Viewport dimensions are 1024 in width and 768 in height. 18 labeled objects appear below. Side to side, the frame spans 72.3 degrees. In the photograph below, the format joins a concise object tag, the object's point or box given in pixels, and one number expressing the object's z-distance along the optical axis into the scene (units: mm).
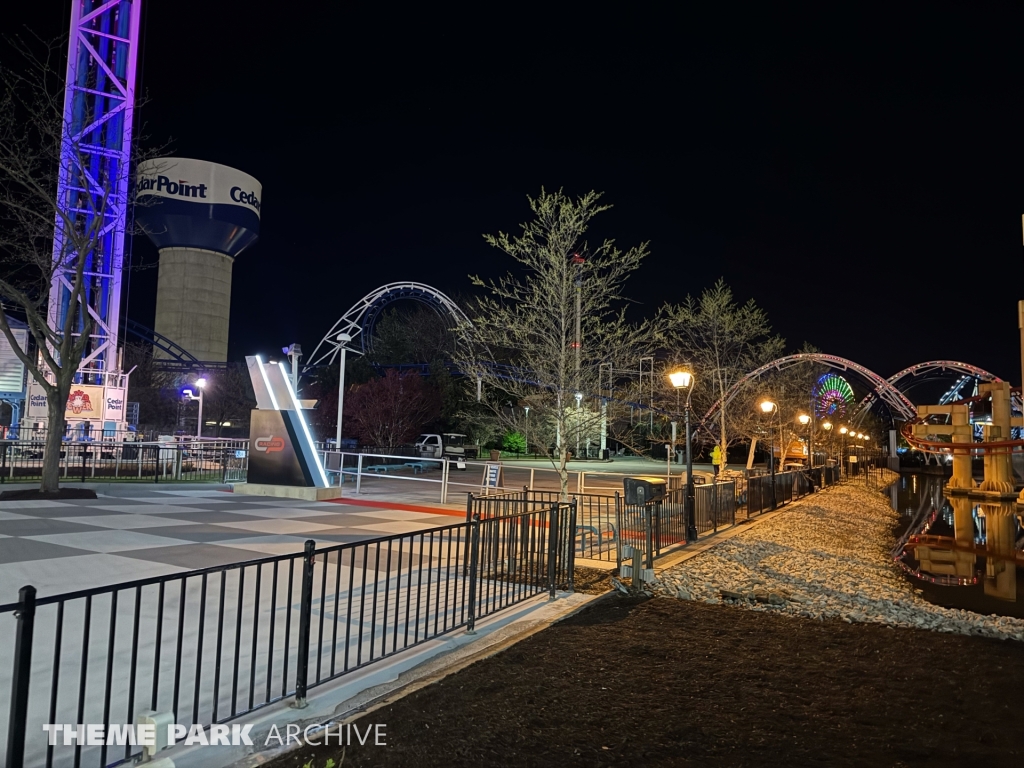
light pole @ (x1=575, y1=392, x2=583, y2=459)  12789
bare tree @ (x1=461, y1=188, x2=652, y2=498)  12680
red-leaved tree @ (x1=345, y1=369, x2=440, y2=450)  41844
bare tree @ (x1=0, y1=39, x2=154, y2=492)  15359
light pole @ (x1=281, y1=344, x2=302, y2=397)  20953
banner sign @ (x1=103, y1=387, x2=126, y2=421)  28969
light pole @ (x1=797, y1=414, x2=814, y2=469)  27312
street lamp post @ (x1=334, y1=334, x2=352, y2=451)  22641
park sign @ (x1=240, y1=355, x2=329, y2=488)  17219
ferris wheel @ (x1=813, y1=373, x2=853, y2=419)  48831
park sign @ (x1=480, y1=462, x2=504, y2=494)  17869
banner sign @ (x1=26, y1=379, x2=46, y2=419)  28344
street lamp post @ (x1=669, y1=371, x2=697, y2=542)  12656
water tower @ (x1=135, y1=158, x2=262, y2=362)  84250
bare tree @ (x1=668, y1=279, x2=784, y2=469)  23031
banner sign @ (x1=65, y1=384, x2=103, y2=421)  27562
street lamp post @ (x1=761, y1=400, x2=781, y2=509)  22208
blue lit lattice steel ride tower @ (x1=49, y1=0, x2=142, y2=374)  26672
